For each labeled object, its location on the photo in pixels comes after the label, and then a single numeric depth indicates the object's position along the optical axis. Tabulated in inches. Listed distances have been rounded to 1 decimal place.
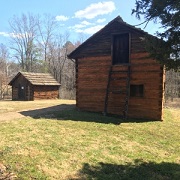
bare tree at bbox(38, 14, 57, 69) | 1735.2
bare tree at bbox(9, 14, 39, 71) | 1711.8
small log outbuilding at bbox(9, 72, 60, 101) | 973.3
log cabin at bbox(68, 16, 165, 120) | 503.2
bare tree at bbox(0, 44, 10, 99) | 1549.9
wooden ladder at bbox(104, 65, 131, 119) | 503.7
